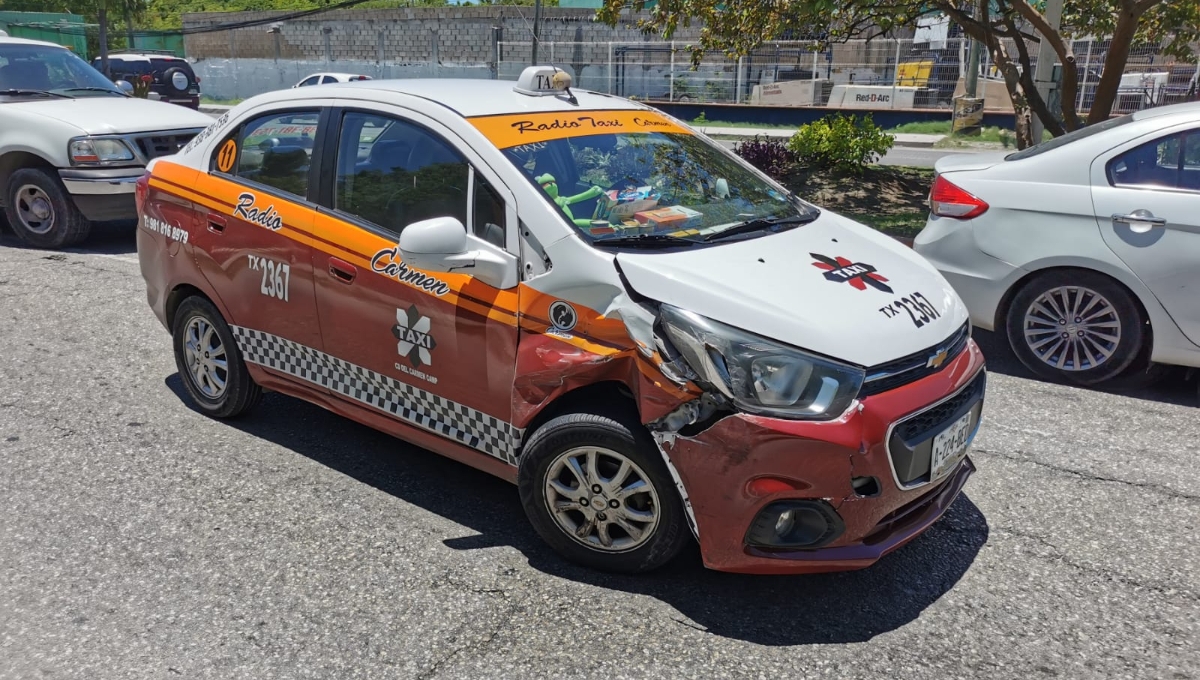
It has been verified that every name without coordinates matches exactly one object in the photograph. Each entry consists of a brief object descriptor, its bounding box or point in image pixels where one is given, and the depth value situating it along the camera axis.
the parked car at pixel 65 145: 8.38
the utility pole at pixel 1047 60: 10.05
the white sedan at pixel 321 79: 28.81
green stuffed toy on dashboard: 3.60
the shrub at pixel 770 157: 12.84
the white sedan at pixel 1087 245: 5.20
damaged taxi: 3.09
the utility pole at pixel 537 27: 32.47
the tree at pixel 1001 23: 10.03
